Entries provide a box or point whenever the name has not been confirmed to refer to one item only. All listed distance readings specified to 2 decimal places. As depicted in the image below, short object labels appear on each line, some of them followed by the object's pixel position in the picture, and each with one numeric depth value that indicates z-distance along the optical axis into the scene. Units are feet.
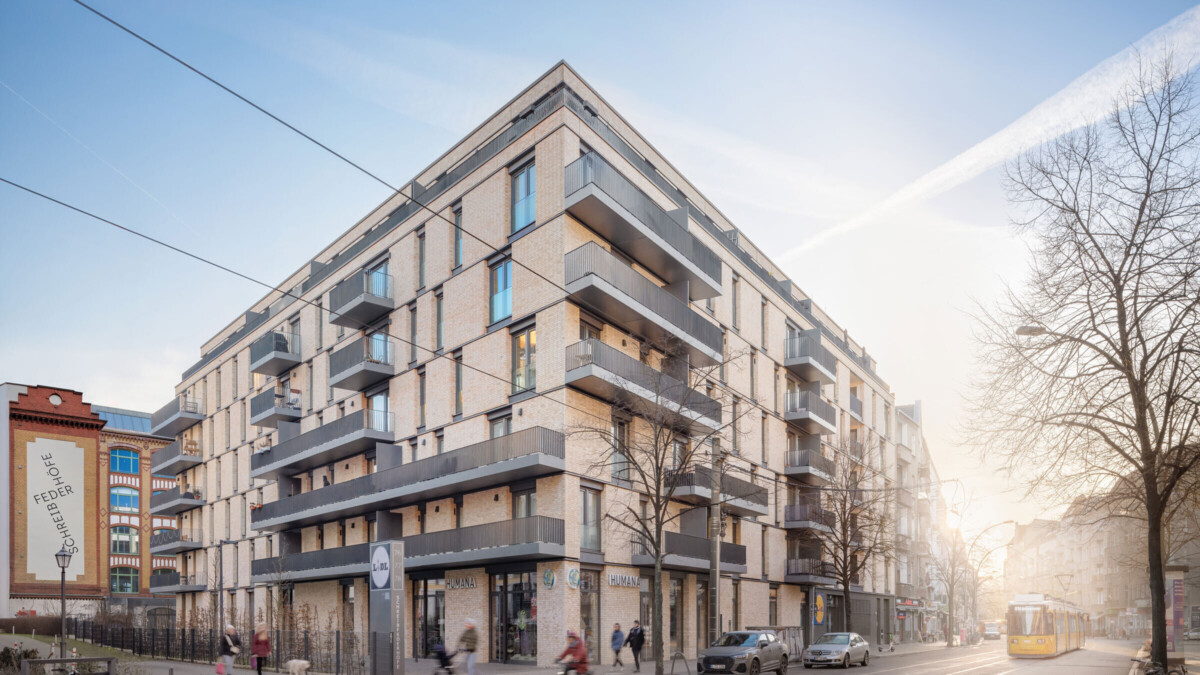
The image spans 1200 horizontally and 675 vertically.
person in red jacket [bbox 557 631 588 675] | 63.46
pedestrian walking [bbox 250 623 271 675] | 73.34
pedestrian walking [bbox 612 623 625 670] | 91.61
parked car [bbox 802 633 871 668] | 109.29
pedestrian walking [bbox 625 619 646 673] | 89.92
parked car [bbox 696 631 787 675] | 84.53
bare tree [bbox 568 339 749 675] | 89.35
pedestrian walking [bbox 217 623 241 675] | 68.40
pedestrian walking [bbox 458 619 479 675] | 65.26
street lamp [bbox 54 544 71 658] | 102.06
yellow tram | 135.23
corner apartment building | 97.19
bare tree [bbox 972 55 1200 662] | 56.24
